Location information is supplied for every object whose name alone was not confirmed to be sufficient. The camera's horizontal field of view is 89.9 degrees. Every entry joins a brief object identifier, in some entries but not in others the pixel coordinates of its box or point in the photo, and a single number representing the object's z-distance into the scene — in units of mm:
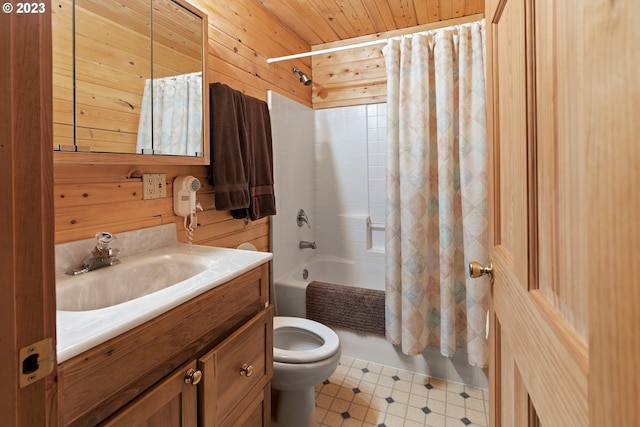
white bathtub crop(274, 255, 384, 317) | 2461
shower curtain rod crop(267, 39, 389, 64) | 2008
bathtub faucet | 2578
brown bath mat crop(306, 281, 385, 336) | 2031
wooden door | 243
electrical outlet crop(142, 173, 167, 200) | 1312
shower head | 2473
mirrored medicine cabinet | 969
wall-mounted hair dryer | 1446
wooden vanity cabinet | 636
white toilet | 1401
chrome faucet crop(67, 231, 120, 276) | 1051
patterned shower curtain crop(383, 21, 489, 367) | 1774
